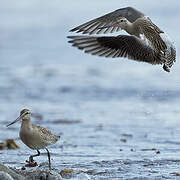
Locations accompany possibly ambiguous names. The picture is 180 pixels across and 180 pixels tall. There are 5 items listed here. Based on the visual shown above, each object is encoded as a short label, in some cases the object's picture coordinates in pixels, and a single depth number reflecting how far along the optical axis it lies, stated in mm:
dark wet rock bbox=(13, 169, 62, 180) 12750
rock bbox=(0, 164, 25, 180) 12531
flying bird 14984
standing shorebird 14664
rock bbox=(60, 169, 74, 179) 13289
